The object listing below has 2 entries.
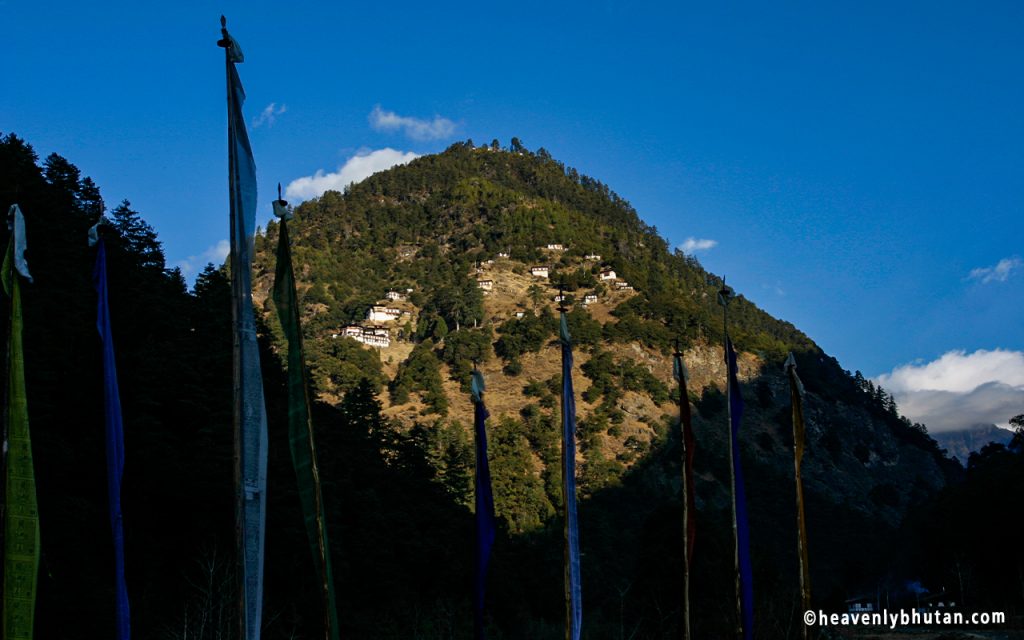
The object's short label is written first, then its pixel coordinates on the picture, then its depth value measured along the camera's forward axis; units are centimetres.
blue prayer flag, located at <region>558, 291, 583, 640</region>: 1379
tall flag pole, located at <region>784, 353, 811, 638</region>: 1633
